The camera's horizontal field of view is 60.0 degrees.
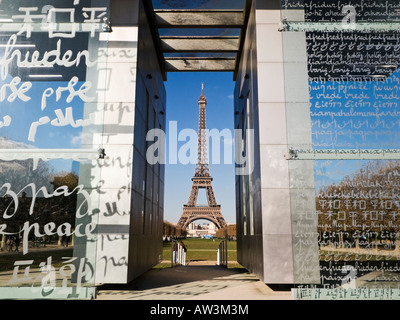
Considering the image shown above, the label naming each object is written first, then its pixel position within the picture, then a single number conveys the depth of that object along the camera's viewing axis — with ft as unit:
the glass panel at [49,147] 17.71
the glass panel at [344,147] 16.88
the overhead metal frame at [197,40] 33.81
